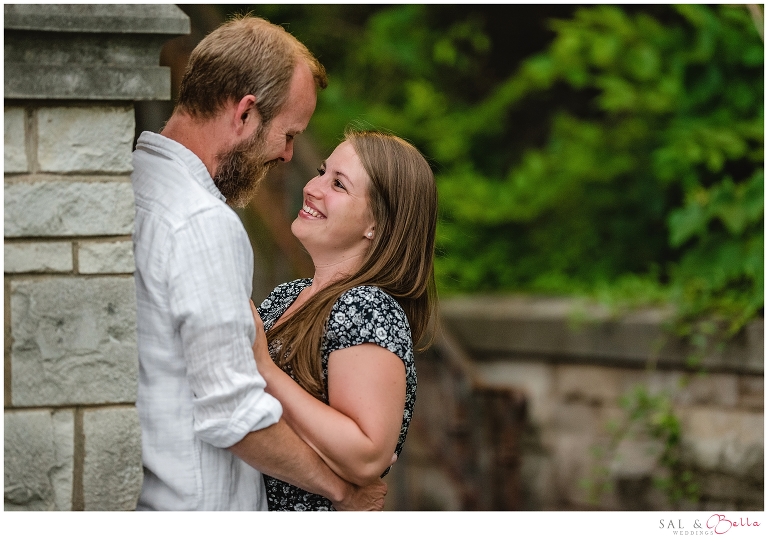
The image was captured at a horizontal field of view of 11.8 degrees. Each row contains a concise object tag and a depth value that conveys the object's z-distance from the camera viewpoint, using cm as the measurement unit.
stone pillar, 540
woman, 552
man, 542
